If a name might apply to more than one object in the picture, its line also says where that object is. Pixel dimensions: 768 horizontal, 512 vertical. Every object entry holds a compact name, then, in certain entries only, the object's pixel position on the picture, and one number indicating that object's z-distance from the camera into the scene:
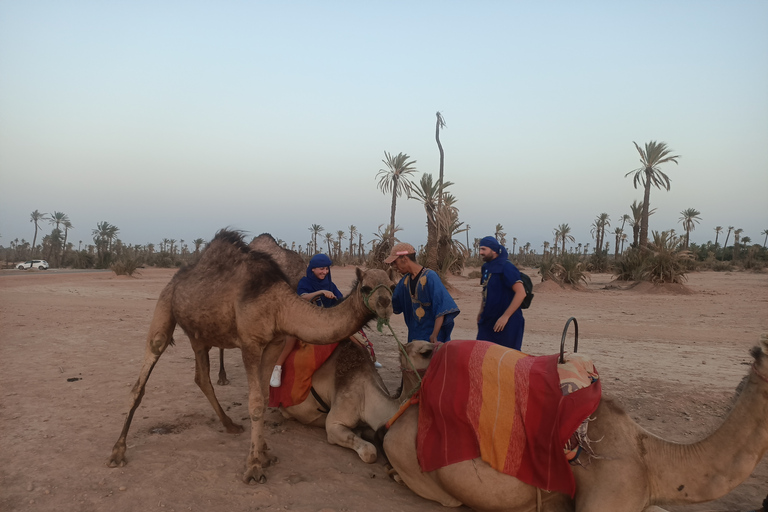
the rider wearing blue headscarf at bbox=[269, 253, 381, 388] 4.76
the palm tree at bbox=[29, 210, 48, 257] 76.69
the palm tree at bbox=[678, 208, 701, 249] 76.18
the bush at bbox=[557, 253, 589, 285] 23.33
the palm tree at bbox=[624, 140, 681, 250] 34.88
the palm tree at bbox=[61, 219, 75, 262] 73.74
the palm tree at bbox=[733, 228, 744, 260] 53.22
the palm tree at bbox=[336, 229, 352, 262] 85.04
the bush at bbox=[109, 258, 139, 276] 28.48
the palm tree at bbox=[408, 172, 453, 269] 22.94
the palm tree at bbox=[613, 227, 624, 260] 71.97
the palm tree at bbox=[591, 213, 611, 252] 71.65
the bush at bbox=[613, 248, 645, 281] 24.01
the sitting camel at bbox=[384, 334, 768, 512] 2.61
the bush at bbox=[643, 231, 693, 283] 21.53
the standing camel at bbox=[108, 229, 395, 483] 3.85
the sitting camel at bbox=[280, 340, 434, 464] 4.00
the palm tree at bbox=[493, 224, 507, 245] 71.12
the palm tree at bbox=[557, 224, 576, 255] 75.50
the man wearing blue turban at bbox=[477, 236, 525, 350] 5.29
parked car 40.06
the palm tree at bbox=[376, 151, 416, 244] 38.22
